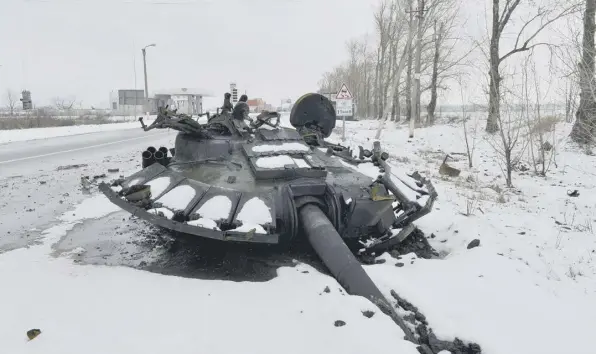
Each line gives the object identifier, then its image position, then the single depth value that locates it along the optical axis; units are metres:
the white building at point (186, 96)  47.02
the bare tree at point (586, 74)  8.80
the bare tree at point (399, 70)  18.44
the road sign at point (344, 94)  16.64
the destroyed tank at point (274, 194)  4.26
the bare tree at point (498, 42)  10.90
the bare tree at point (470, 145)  12.36
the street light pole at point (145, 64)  40.05
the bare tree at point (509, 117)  10.30
